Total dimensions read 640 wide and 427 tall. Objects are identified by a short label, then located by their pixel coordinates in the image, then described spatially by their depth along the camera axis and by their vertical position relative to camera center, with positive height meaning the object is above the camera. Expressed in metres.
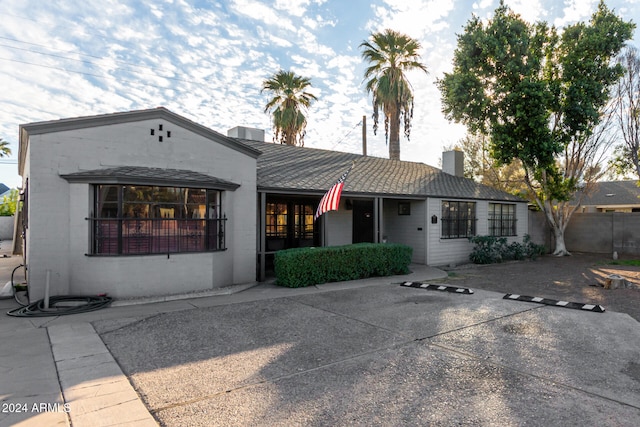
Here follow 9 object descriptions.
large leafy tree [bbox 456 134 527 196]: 22.75 +2.96
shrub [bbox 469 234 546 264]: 14.09 -1.45
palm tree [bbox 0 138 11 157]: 49.58 +8.93
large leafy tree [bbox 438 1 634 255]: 14.48 +5.43
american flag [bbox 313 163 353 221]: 8.72 +0.37
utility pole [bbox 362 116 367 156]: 25.97 +5.75
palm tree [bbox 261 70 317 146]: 24.61 +7.80
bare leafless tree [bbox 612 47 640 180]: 16.11 +4.89
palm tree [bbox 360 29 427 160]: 20.95 +7.94
